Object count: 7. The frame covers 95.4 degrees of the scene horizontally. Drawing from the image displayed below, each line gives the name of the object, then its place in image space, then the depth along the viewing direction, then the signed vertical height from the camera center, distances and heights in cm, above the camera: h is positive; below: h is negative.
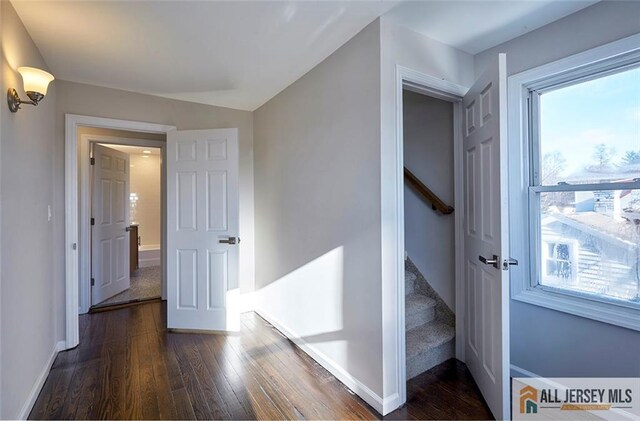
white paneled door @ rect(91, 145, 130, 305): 356 -11
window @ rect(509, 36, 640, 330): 161 +18
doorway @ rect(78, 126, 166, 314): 335 -11
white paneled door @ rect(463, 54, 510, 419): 158 -15
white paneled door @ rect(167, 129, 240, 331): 292 -13
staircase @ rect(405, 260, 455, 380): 215 -95
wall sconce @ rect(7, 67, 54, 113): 158 +74
